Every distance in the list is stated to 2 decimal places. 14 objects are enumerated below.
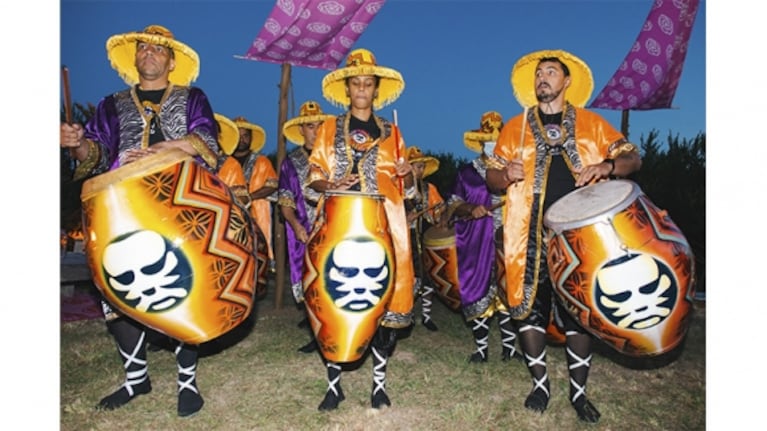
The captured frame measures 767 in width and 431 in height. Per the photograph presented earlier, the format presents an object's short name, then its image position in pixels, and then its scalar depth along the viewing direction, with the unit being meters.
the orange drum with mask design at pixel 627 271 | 2.26
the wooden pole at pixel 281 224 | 5.31
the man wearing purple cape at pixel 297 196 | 4.22
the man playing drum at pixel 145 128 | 2.77
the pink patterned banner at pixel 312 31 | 4.84
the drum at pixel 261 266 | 3.33
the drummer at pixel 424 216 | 4.54
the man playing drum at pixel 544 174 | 2.87
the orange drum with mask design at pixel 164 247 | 2.18
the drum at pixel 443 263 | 4.28
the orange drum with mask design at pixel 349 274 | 2.48
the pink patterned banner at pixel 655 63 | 5.28
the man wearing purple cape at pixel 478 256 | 3.97
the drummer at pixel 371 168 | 2.97
